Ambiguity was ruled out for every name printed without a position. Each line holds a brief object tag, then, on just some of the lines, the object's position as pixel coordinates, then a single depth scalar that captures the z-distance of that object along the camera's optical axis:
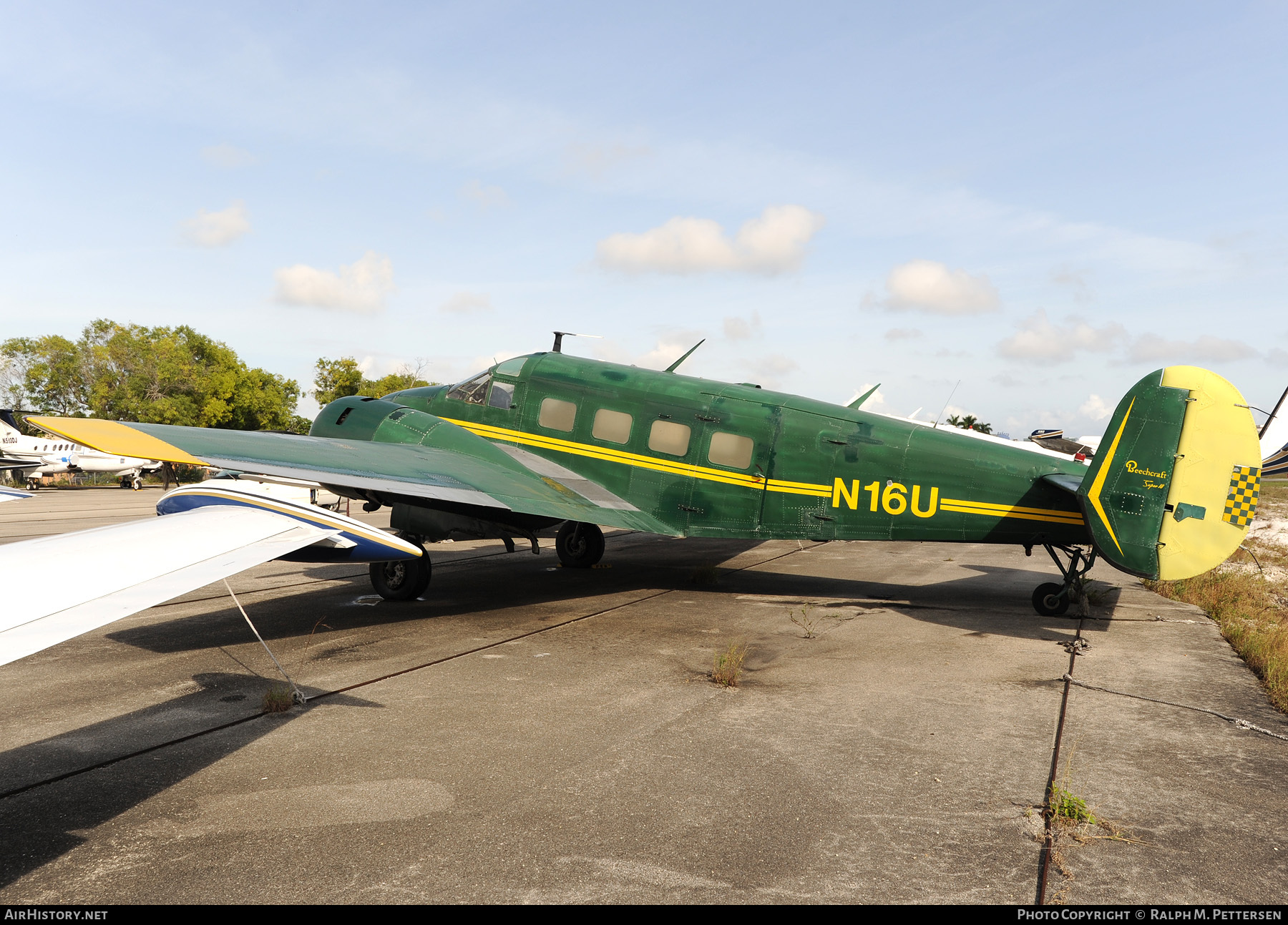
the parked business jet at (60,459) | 45.88
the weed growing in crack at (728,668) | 7.77
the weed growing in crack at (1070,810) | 4.85
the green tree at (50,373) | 73.50
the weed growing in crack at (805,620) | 10.25
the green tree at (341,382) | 57.97
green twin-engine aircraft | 9.49
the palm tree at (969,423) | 35.66
